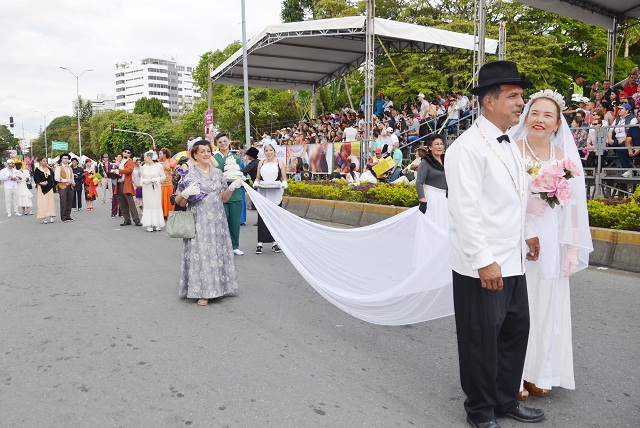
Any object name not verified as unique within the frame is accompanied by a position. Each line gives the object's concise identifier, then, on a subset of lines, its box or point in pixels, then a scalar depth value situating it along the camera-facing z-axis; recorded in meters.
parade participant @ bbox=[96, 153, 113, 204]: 20.90
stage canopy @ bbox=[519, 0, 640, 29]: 13.54
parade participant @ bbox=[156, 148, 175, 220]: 12.97
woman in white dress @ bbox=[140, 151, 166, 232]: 12.18
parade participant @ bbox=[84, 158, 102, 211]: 19.59
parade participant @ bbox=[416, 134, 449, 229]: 6.20
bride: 3.32
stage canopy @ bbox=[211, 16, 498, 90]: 16.63
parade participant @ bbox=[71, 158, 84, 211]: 18.81
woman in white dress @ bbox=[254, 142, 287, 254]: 8.73
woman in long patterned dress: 5.75
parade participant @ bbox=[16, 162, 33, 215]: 17.55
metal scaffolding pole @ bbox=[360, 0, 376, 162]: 15.44
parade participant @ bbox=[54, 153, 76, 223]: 14.77
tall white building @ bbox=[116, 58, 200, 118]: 167.38
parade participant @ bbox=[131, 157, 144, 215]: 13.11
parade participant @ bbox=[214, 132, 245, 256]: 8.28
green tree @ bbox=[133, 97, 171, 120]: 89.75
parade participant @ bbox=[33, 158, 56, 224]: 14.69
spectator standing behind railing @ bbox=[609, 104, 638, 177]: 10.45
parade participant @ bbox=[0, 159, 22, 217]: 17.35
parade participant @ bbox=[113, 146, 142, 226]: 13.05
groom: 2.84
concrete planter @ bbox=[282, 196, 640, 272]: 7.10
